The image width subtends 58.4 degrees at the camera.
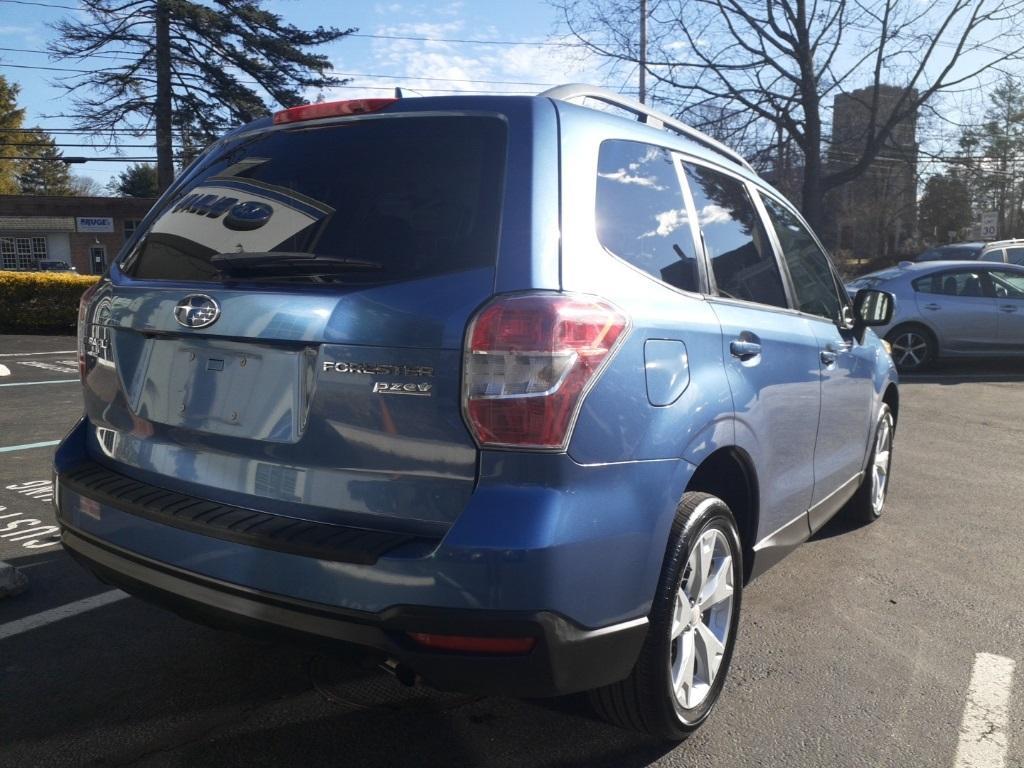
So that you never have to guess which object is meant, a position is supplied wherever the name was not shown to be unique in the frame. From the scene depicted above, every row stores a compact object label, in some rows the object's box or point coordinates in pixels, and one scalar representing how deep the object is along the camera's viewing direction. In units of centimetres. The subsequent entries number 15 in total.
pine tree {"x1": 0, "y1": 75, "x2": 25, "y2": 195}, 5794
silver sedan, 1197
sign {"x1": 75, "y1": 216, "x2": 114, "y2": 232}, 5375
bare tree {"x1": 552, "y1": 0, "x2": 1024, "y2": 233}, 2227
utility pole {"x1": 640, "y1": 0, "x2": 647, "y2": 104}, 2322
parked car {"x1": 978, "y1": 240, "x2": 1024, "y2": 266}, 1805
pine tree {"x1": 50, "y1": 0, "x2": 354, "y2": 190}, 2664
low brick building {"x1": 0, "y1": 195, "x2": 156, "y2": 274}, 5269
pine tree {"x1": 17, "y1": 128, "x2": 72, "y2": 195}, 7819
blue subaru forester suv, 211
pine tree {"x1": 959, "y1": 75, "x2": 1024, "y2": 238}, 2622
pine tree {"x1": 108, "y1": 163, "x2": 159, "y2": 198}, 7031
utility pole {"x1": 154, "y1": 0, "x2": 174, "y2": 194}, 2709
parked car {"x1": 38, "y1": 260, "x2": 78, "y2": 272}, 5112
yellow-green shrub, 1855
